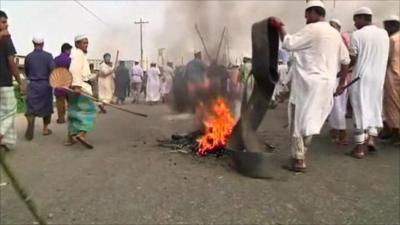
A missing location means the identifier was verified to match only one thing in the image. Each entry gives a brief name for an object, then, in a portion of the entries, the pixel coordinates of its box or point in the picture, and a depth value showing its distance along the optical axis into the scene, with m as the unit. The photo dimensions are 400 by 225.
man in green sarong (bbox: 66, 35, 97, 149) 7.71
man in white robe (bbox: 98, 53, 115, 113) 15.49
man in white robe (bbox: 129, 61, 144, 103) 21.44
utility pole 15.08
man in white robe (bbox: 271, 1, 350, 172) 5.87
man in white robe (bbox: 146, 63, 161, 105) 20.91
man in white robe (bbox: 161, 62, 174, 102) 15.49
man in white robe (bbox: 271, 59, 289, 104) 8.04
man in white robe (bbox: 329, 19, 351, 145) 7.77
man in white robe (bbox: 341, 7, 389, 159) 6.98
